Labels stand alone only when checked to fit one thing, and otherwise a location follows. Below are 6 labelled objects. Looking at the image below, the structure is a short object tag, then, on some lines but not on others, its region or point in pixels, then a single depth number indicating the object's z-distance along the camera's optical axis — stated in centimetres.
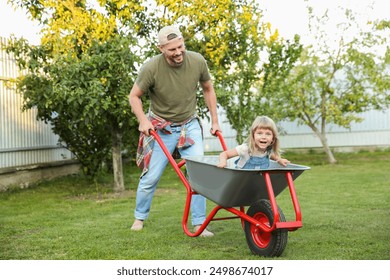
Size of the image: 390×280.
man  741
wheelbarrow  585
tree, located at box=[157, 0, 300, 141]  1232
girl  635
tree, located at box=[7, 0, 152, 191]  1129
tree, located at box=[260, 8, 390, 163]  1875
